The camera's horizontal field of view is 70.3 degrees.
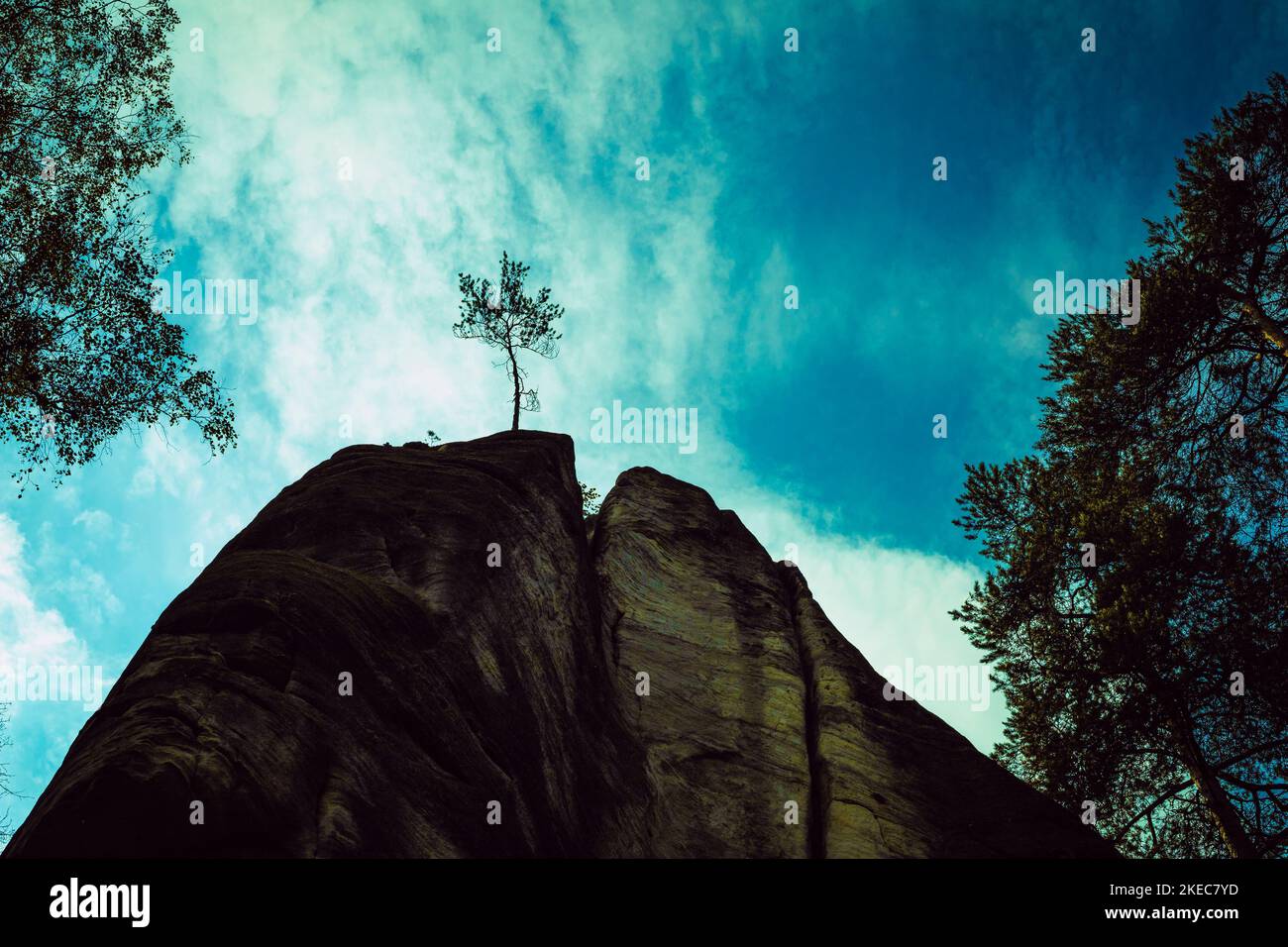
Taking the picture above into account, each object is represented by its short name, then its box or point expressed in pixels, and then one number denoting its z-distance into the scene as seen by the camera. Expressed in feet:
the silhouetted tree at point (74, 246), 61.77
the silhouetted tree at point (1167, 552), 75.82
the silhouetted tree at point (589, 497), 124.96
